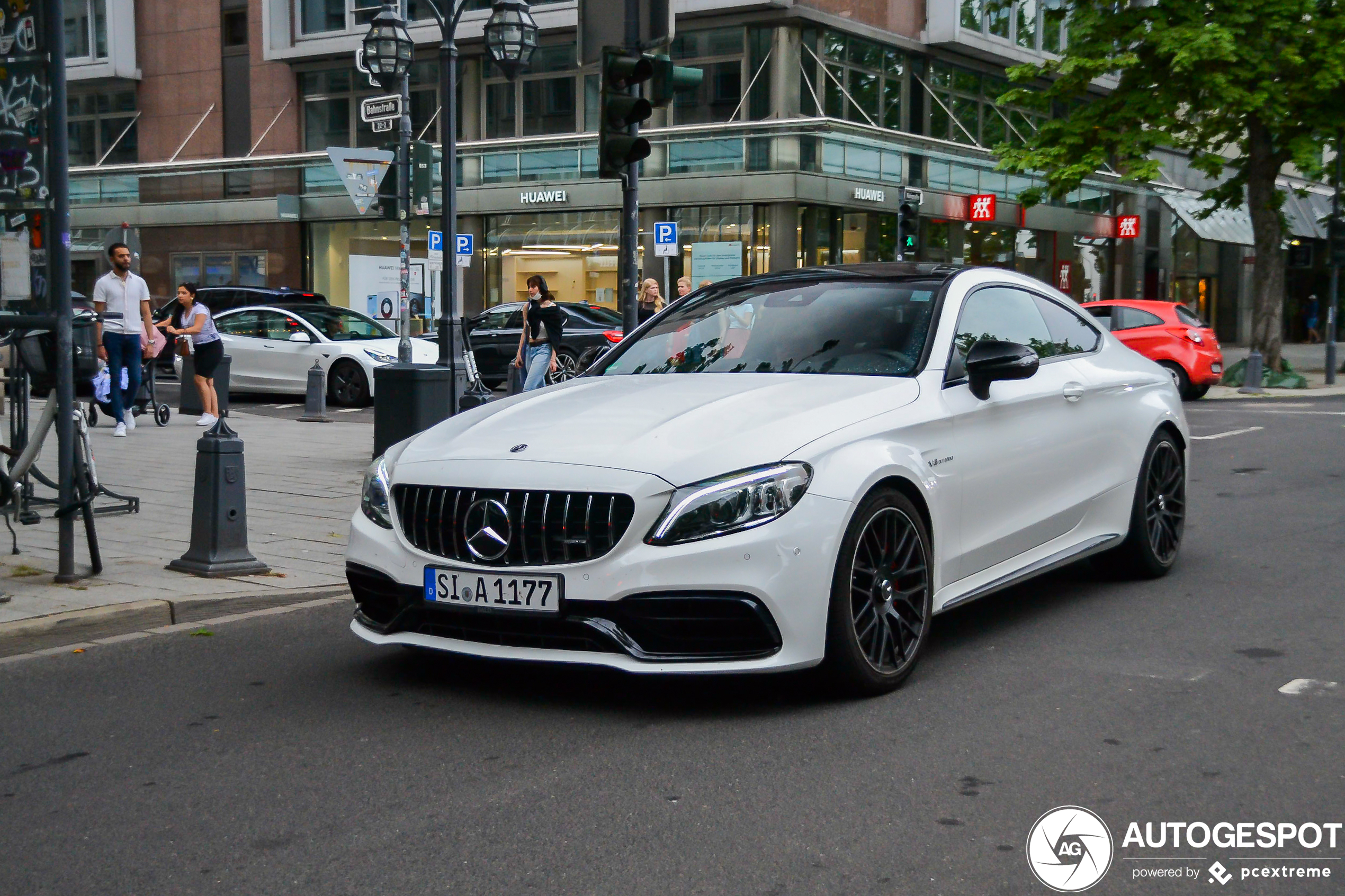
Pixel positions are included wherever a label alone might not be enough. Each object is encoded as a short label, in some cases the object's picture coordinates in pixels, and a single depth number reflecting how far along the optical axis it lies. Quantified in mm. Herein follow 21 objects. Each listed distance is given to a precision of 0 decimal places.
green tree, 24922
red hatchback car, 22250
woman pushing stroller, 16688
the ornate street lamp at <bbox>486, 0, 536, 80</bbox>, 18375
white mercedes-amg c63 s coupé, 4668
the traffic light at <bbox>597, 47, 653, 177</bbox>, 9664
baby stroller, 15984
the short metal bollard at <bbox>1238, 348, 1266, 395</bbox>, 25703
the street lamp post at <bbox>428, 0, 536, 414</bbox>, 13031
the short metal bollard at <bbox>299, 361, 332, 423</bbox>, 18266
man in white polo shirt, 14953
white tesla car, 21094
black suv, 24453
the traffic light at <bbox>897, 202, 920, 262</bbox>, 19766
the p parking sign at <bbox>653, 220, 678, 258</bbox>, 26641
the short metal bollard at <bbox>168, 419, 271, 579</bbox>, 7516
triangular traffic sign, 15445
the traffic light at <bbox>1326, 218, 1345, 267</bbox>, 26797
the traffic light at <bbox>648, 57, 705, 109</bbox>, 9961
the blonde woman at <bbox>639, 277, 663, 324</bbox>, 22328
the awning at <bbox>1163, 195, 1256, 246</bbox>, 44906
